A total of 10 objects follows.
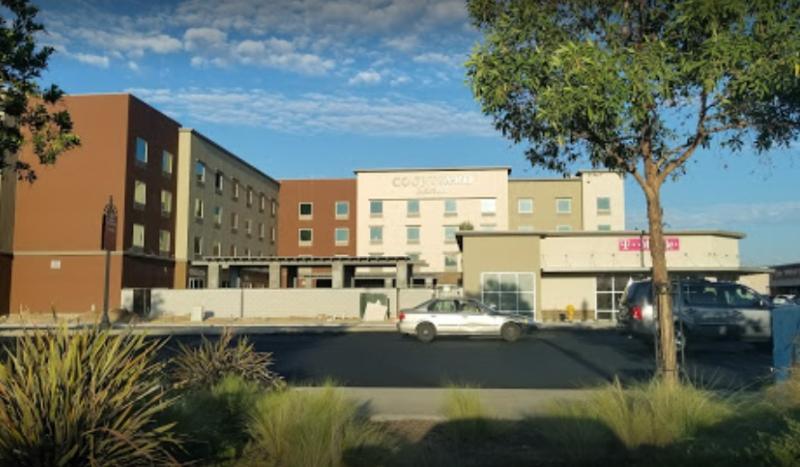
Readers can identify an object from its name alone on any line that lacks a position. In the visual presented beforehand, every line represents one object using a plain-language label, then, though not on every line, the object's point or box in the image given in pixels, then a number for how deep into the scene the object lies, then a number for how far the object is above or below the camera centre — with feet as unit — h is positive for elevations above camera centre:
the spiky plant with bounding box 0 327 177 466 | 16.62 -3.02
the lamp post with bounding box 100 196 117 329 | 92.65 +7.68
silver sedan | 76.38 -3.71
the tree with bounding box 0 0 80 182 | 37.70 +10.61
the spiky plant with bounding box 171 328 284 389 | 29.45 -3.43
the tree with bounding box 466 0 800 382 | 25.36 +8.15
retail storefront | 116.06 +4.27
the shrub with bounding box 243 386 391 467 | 19.61 -4.44
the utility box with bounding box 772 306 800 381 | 33.35 -2.45
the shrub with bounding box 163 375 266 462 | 20.79 -4.29
